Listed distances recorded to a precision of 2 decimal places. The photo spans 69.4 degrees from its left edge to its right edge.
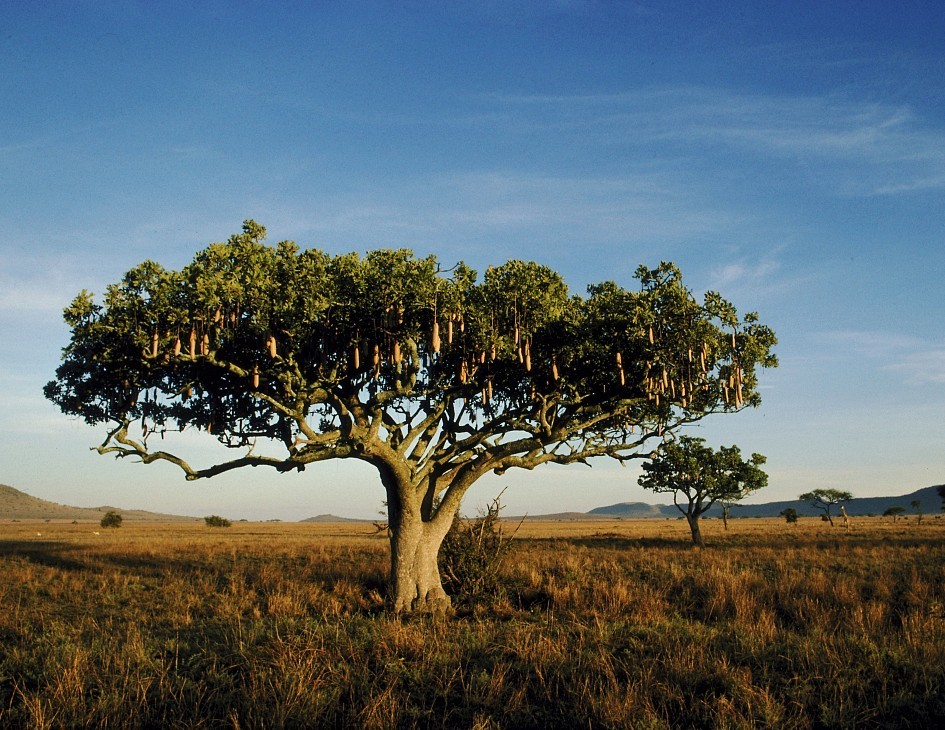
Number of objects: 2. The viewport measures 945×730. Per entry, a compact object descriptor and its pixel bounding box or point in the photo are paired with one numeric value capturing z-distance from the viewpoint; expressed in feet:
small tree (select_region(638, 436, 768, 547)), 192.85
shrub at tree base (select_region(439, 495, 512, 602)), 75.46
